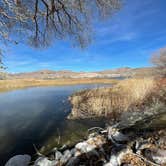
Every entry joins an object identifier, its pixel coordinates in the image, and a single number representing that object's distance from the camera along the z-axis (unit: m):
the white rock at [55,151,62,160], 2.69
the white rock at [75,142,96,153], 2.35
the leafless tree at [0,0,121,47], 3.49
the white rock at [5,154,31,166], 3.16
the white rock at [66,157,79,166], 2.20
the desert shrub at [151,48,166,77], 14.67
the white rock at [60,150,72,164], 2.44
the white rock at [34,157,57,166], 2.56
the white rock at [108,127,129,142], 2.28
